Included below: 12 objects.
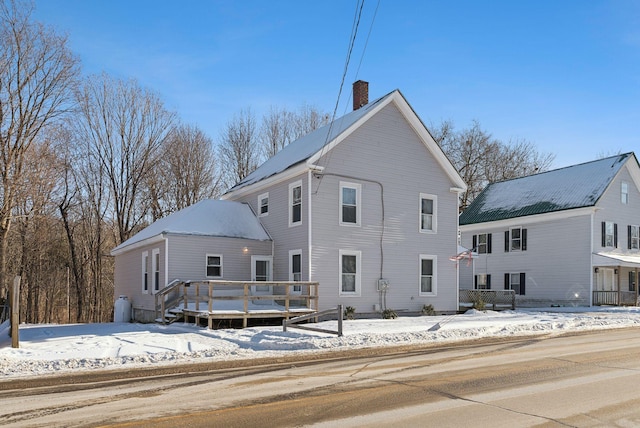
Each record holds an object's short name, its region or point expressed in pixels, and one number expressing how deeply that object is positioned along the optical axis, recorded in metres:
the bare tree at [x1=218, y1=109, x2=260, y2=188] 46.97
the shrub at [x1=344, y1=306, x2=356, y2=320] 22.39
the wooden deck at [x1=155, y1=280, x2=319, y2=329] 18.58
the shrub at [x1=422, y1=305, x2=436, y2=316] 24.70
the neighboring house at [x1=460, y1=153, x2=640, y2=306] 32.41
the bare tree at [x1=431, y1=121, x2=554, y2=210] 52.12
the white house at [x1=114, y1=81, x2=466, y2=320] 22.42
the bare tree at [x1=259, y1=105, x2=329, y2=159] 47.31
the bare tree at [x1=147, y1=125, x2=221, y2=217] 42.88
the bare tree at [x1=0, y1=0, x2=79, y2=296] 28.06
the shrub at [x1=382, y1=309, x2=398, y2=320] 23.08
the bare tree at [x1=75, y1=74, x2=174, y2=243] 38.81
